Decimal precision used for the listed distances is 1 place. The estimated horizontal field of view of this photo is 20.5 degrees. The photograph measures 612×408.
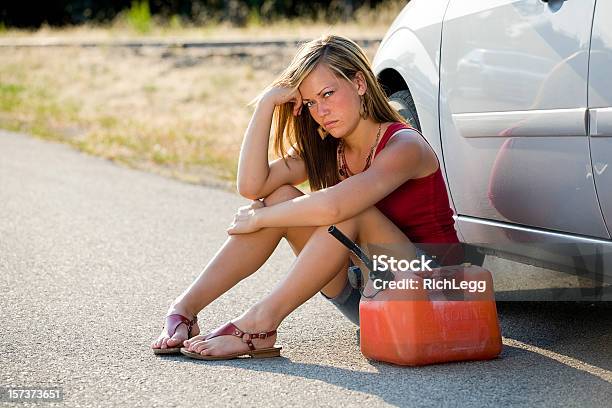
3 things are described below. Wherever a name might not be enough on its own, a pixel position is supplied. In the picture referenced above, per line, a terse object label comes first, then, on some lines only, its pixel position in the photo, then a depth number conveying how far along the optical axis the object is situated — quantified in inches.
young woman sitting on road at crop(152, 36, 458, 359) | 234.1
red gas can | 219.0
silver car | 212.5
